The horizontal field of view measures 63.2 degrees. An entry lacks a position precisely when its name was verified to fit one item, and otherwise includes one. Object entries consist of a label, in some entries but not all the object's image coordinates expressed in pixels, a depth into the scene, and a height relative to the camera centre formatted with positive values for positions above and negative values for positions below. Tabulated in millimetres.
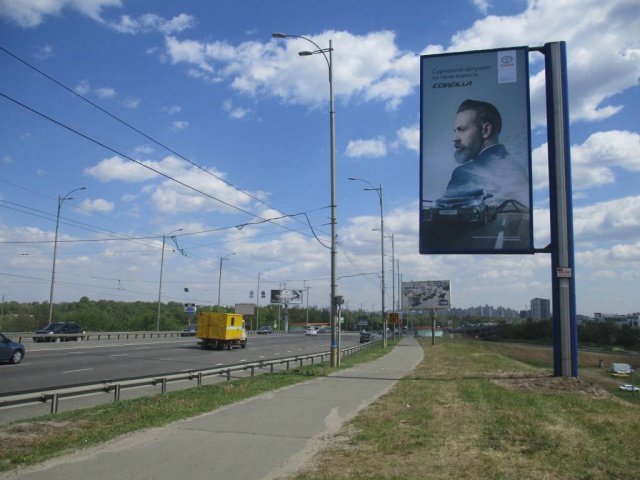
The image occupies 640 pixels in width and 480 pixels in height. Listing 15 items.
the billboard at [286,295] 126812 +3192
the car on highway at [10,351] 21875 -2070
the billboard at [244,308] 94062 +39
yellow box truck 38531 -1623
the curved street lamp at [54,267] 43281 +3022
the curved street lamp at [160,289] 60075 +1915
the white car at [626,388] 32734 -4484
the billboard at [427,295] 67125 +2342
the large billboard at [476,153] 19375 +6101
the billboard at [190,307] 80662 -28
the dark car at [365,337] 61772 -3238
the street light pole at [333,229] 21797 +3432
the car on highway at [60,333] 41406 -2381
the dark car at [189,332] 62894 -3019
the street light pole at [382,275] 43725 +3384
